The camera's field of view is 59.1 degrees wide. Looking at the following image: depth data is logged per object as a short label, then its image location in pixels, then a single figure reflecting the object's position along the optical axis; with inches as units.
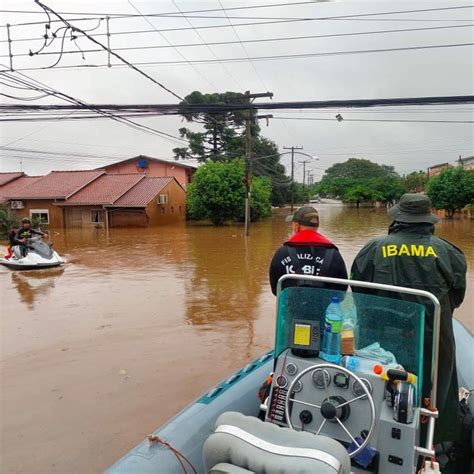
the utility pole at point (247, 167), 745.6
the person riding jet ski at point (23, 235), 443.8
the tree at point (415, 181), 2174.7
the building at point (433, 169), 2329.0
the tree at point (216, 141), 1449.3
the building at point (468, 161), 1922.2
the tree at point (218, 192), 1039.0
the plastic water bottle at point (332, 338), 74.1
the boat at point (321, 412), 55.8
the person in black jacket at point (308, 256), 101.4
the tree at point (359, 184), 2442.2
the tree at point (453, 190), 1192.8
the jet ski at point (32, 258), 438.9
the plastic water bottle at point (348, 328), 73.9
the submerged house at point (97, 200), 1027.9
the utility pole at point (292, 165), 1732.3
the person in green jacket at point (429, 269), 83.3
